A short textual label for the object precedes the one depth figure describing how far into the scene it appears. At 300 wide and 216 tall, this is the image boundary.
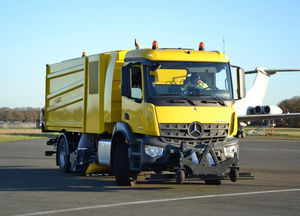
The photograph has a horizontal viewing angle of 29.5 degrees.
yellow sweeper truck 12.49
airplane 48.11
